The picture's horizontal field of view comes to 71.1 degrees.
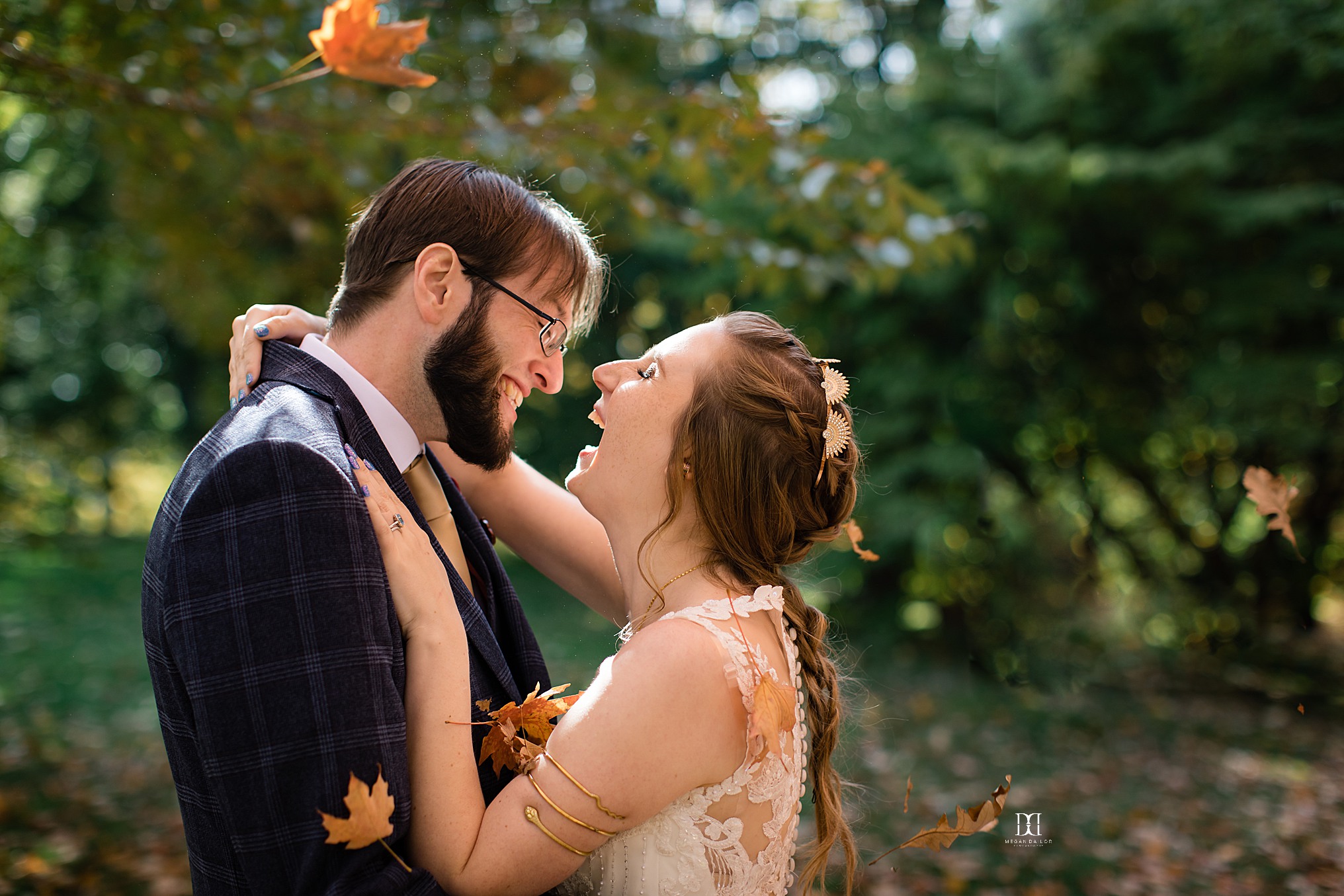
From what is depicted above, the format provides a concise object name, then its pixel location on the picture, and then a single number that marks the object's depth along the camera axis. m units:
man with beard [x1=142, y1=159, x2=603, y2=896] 1.34
